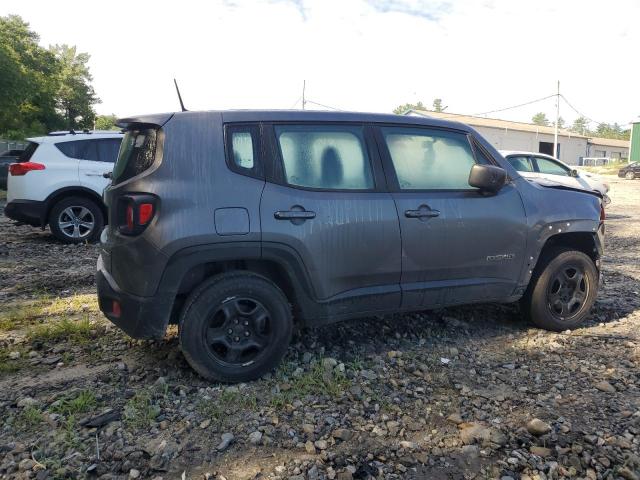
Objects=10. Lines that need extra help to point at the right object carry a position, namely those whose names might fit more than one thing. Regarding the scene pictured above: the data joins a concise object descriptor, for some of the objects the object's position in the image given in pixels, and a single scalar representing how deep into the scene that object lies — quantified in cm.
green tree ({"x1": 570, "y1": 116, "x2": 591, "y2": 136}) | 12311
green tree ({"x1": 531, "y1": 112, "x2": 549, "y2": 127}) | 11925
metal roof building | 4962
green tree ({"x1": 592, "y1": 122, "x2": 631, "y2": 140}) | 10294
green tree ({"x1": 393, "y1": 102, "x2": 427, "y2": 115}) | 7998
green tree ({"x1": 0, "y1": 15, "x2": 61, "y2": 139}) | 2386
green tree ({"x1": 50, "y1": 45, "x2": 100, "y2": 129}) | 4694
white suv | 823
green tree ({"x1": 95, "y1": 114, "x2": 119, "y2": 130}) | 5902
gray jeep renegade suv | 329
